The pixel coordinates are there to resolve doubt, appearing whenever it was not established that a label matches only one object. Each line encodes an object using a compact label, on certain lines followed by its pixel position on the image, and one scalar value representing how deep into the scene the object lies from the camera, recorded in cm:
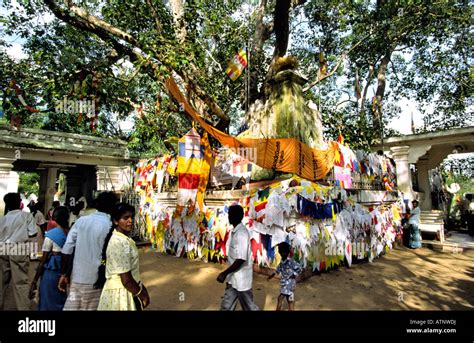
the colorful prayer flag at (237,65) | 779
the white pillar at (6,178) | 1050
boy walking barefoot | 392
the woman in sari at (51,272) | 327
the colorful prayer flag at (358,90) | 1210
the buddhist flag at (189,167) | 716
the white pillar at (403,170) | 1081
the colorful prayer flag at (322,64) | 1045
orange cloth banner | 618
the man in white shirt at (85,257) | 275
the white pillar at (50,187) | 1514
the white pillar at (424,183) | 1247
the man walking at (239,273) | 312
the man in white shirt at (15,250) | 380
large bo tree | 690
